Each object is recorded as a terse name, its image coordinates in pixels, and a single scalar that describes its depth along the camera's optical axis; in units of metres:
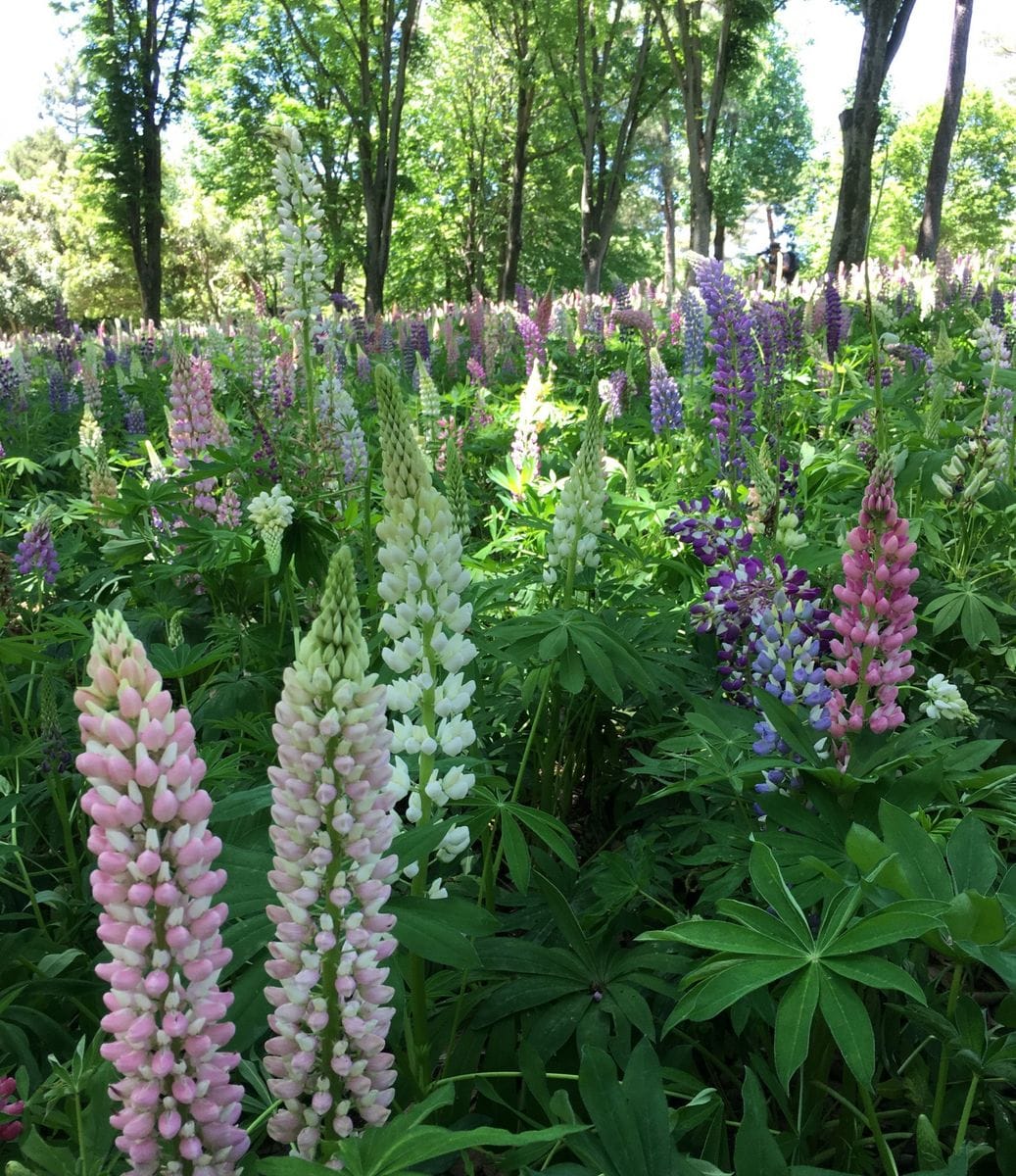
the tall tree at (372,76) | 13.12
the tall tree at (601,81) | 20.22
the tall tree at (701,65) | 16.92
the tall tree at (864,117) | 9.58
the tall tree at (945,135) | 12.72
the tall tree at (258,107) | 25.72
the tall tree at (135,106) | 19.59
